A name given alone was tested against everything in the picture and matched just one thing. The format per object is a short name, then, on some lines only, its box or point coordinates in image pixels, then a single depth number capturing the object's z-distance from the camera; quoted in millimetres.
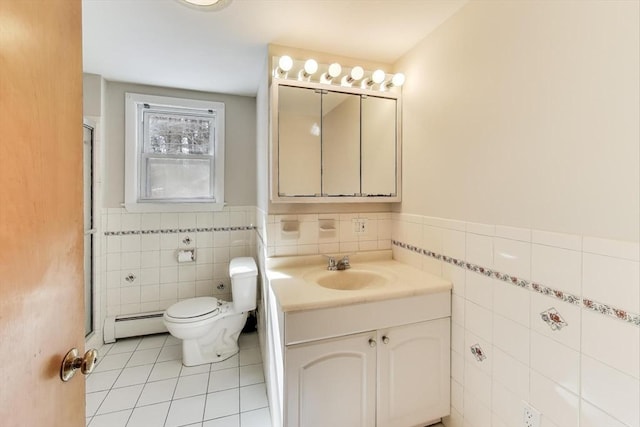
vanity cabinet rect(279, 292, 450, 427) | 1260
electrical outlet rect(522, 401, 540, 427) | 1104
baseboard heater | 2424
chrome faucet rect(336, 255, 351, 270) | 1792
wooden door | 467
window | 2439
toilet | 2082
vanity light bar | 1698
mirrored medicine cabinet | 1756
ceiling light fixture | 1390
